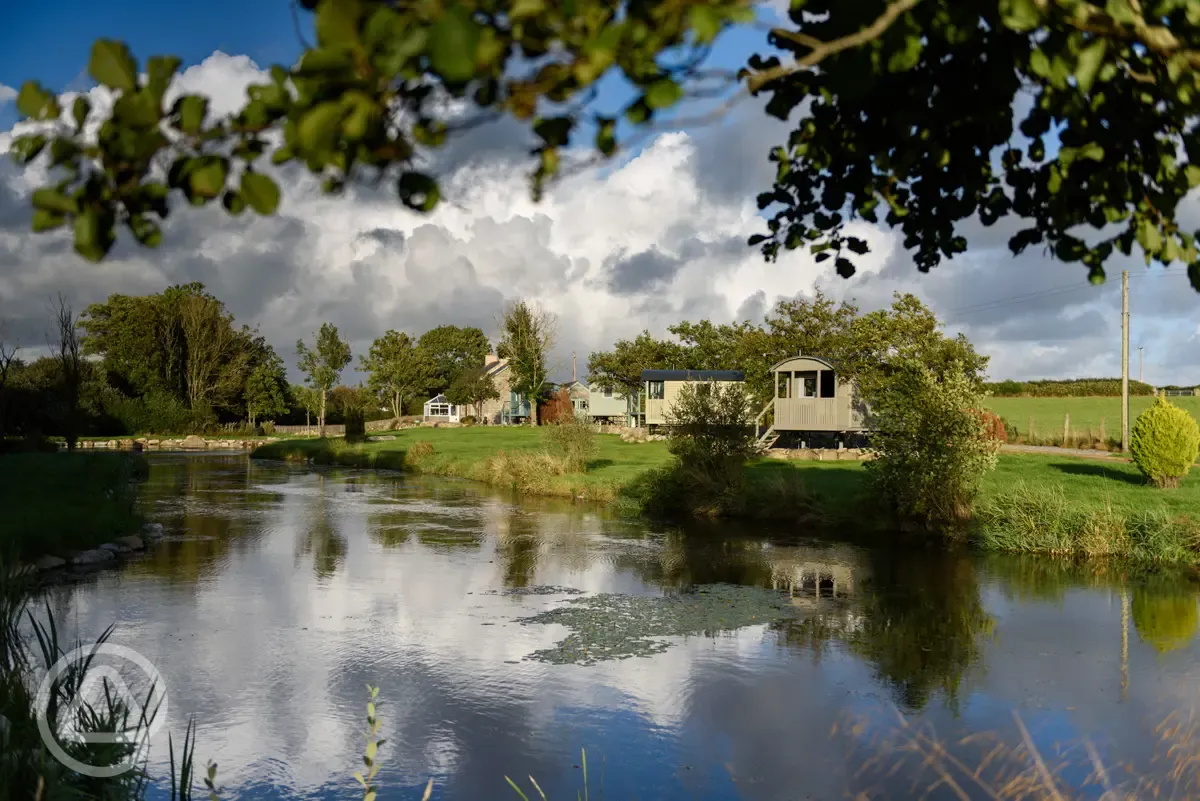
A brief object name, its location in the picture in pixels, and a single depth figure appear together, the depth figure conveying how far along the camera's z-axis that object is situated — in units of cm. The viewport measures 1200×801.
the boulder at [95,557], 1508
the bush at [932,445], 1803
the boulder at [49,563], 1382
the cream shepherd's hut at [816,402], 3638
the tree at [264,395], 6781
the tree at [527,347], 6600
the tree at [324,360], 6400
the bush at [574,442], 2997
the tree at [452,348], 9738
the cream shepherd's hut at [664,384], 5003
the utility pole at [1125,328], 3444
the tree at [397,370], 8319
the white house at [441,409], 8638
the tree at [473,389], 7712
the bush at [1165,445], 2059
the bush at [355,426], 4966
